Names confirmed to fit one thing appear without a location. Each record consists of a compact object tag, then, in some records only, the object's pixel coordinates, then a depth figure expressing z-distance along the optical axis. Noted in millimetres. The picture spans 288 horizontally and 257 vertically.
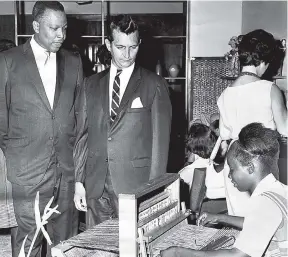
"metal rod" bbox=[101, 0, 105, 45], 6137
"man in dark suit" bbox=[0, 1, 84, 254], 2605
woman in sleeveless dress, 2898
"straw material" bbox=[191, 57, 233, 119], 5926
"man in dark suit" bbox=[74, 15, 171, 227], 2641
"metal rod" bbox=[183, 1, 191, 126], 6008
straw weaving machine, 1704
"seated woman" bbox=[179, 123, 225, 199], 3680
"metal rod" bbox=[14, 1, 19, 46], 5961
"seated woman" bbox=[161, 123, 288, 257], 1772
